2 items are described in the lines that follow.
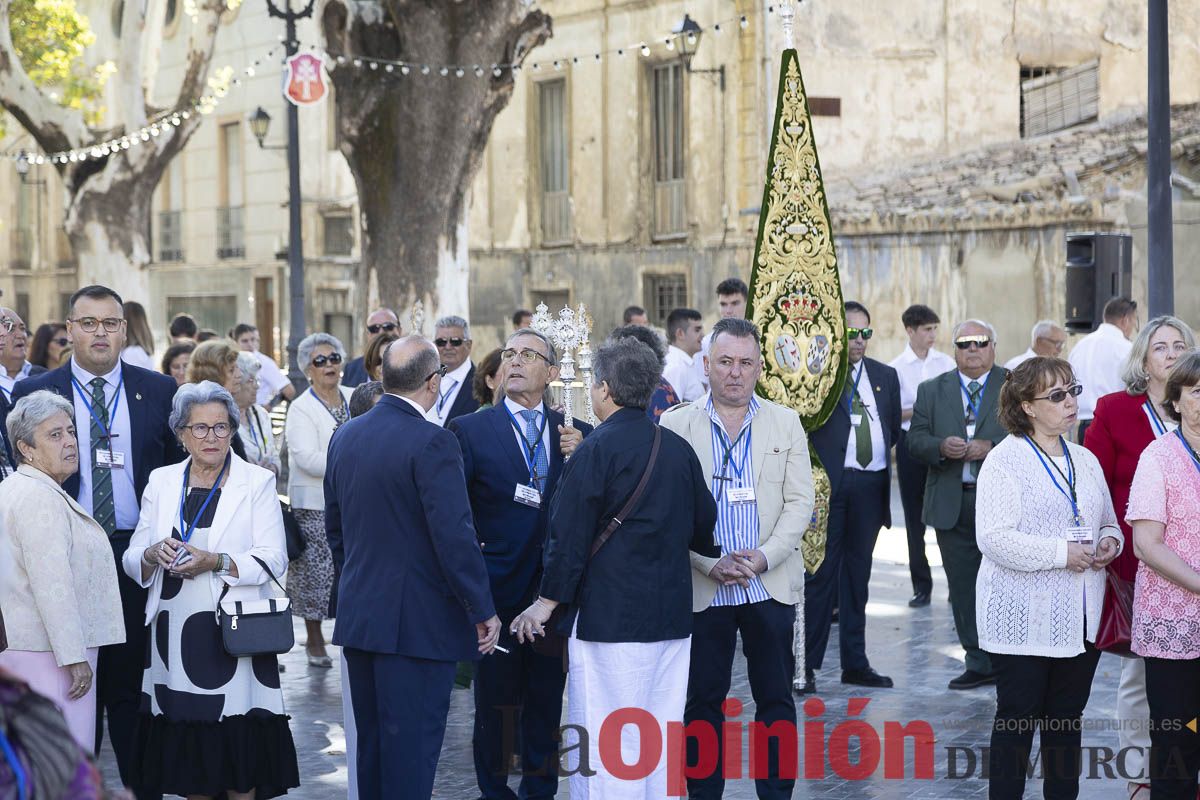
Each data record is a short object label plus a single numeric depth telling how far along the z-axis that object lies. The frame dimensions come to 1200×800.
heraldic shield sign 17.72
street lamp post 19.75
